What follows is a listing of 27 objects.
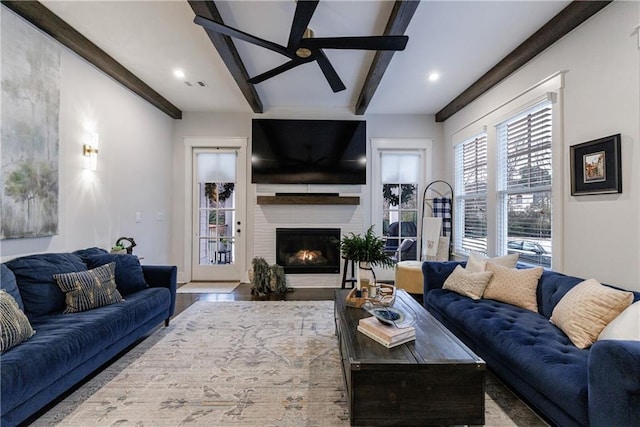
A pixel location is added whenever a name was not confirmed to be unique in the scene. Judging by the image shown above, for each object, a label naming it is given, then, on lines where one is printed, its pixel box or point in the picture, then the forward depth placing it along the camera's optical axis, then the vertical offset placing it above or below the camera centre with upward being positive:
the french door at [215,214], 5.11 +0.05
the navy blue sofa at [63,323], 1.53 -0.75
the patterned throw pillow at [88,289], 2.31 -0.60
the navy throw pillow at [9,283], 2.01 -0.47
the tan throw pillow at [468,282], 2.74 -0.62
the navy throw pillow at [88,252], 2.85 -0.36
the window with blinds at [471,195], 4.00 +0.35
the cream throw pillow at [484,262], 2.89 -0.44
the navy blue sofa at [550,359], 1.22 -0.77
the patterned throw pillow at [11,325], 1.66 -0.65
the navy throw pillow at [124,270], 2.82 -0.53
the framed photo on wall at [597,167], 2.14 +0.41
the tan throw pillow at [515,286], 2.46 -0.59
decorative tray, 2.37 -0.67
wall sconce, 3.12 +0.69
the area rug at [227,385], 1.74 -1.18
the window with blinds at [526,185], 2.88 +0.37
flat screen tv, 4.83 +1.06
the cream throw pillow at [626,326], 1.56 -0.59
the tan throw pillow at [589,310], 1.75 -0.57
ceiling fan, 2.06 +1.40
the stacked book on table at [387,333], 1.70 -0.69
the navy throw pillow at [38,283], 2.20 -0.52
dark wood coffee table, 1.49 -0.89
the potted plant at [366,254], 2.48 -0.31
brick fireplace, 4.92 -0.05
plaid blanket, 4.71 +0.12
